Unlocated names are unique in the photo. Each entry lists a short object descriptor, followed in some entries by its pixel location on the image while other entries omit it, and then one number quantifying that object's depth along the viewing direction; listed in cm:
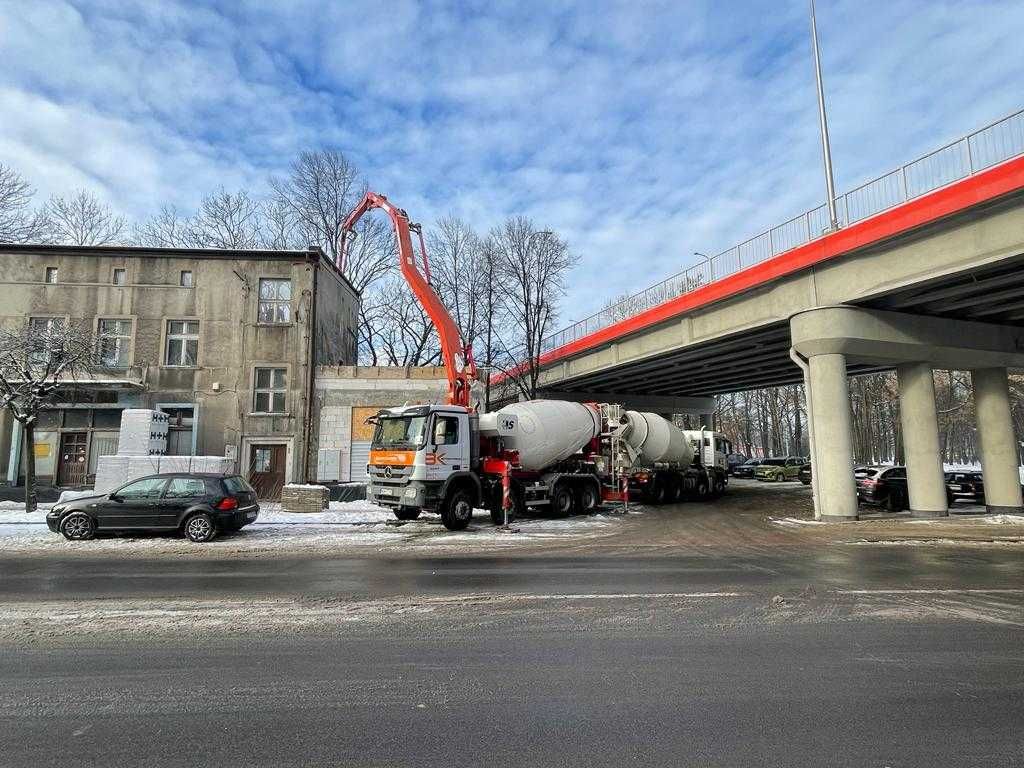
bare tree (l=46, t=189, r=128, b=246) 3334
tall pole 1661
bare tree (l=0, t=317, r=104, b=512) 1683
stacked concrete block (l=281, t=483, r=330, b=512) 1798
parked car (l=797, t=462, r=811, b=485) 3547
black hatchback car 1280
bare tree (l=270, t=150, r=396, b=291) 4212
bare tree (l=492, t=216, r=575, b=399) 3369
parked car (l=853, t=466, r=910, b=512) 2094
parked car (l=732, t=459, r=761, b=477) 4630
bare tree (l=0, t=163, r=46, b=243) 2886
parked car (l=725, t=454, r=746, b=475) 4980
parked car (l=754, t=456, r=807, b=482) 4131
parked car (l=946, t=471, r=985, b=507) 2281
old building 2314
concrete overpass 1312
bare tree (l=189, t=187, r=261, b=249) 3922
